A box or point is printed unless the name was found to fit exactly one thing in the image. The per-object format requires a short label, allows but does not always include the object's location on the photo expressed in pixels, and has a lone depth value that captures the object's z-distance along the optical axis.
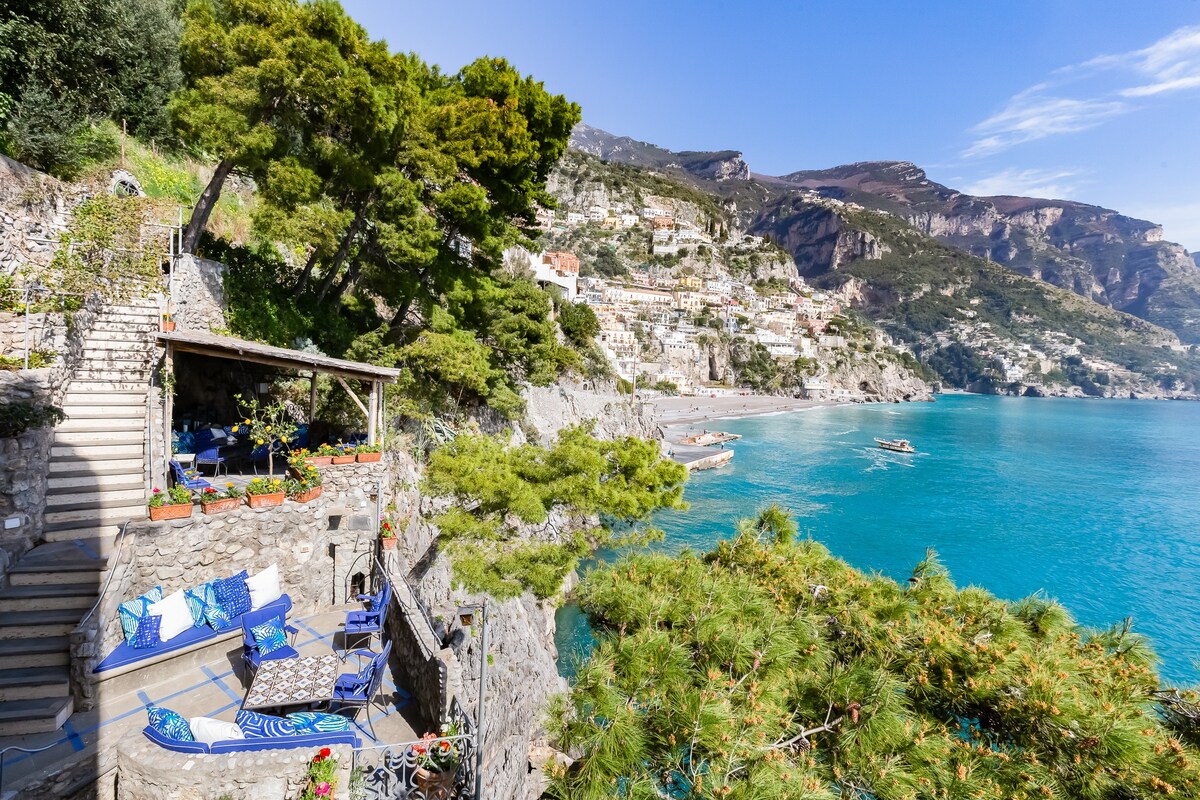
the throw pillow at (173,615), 5.95
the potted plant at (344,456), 8.02
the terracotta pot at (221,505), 6.66
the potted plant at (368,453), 8.25
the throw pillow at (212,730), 4.55
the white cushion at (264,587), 6.78
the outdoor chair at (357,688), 5.35
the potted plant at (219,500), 6.66
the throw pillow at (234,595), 6.52
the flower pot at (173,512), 6.28
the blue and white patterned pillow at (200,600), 6.26
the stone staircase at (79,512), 4.97
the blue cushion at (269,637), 5.75
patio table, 5.07
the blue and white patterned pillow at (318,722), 4.87
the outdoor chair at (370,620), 6.49
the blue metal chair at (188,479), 7.27
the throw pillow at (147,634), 5.67
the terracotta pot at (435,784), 4.75
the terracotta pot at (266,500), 7.00
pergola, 7.35
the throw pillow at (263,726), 4.65
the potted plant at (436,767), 4.78
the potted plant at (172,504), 6.28
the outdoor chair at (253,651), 5.61
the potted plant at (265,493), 7.01
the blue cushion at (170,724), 4.45
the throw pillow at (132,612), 5.75
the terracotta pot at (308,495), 7.44
